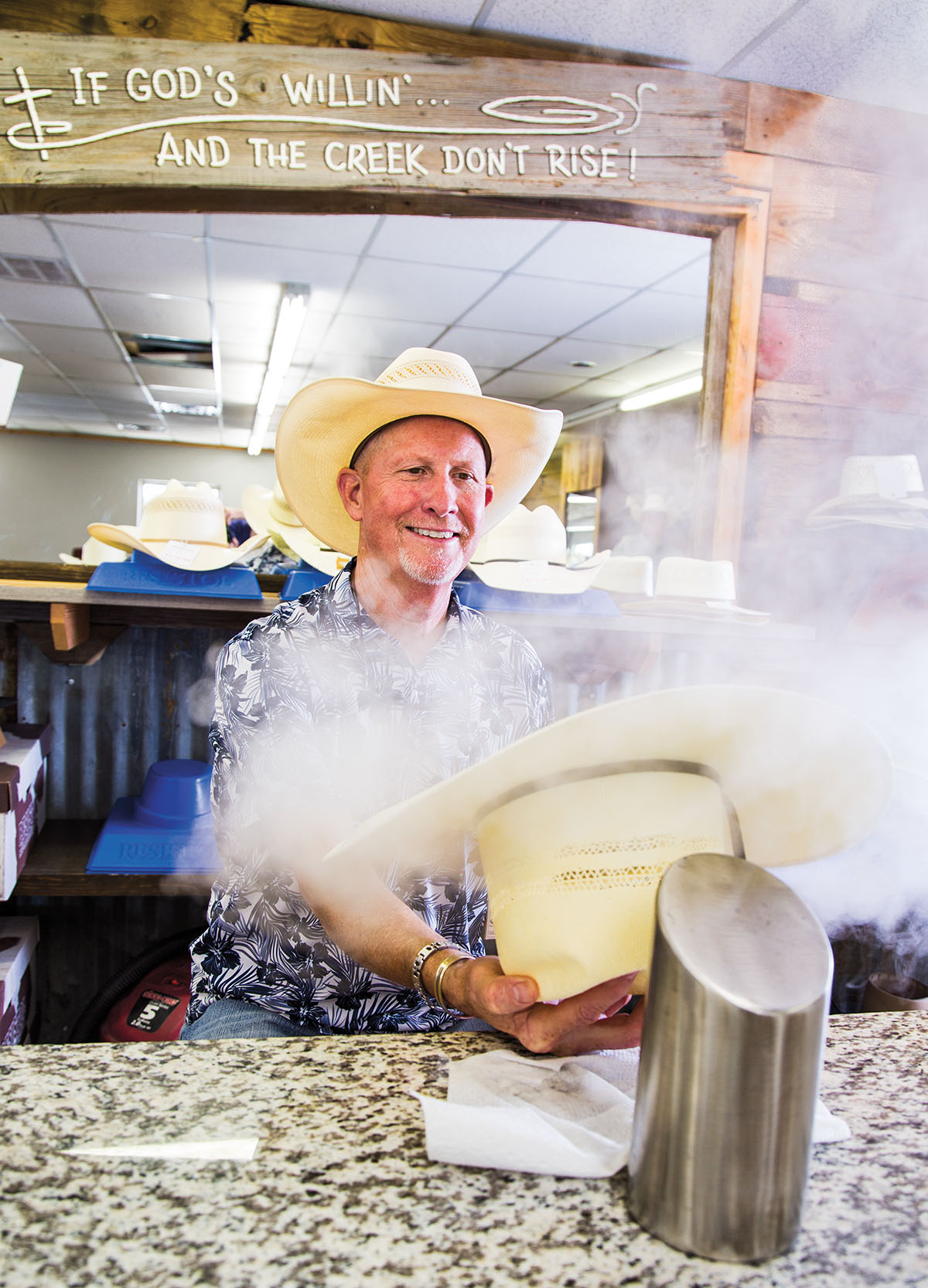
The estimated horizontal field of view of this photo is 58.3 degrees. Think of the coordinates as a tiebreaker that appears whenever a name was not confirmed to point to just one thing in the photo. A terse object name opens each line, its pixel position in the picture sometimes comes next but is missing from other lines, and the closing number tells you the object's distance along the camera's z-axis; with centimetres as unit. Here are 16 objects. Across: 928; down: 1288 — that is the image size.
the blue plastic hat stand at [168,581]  214
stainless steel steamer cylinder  55
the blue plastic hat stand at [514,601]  228
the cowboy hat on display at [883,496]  262
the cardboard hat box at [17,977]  220
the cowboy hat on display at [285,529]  236
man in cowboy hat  131
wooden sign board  237
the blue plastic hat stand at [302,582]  226
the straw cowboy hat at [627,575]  275
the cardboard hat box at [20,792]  214
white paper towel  67
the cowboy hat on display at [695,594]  247
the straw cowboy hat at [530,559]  231
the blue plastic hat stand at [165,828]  238
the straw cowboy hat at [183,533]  219
